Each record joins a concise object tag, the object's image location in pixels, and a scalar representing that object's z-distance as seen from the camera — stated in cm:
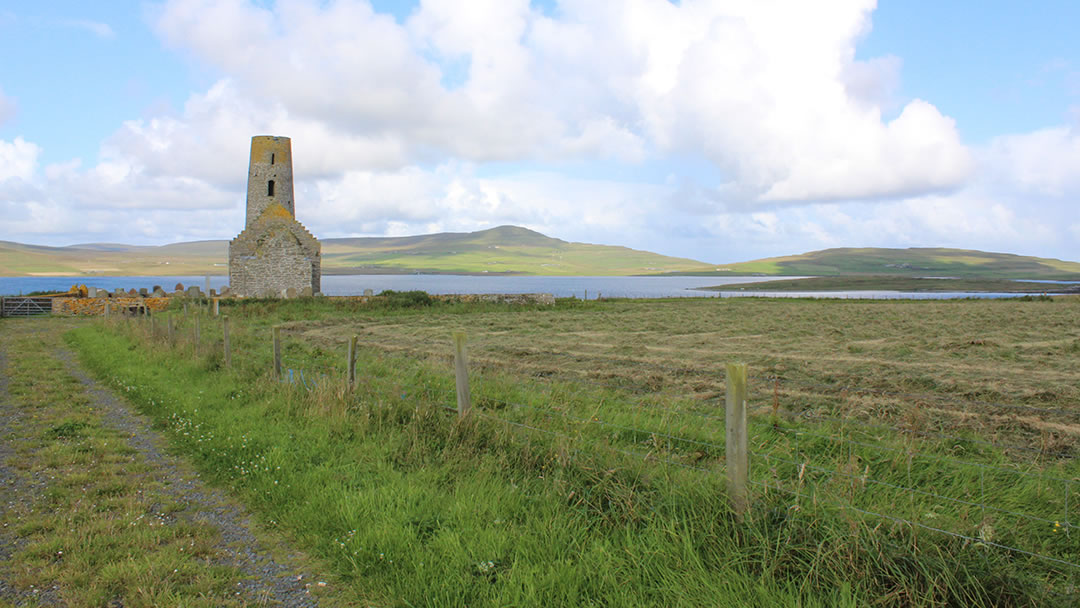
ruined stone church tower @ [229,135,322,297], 3678
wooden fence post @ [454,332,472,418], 675
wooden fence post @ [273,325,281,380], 1073
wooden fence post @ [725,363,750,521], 439
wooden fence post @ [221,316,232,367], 1217
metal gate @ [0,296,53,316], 3372
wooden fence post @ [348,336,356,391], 865
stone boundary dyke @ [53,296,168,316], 3459
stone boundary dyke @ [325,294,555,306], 3647
